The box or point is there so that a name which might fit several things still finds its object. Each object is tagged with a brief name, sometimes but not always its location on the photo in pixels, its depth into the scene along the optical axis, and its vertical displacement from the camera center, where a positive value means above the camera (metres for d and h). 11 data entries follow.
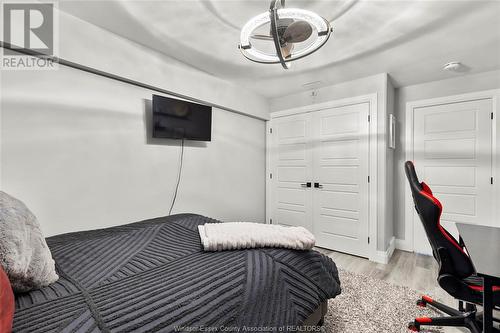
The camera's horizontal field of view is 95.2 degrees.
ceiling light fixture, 1.27 +0.83
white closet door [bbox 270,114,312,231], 3.69 -0.09
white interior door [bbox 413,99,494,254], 2.88 +0.10
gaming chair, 1.40 -0.62
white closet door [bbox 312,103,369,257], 3.13 -0.17
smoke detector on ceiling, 2.63 +1.18
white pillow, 0.90 -0.38
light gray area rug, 1.70 -1.20
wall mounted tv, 2.52 +0.54
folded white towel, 1.40 -0.46
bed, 0.82 -0.54
